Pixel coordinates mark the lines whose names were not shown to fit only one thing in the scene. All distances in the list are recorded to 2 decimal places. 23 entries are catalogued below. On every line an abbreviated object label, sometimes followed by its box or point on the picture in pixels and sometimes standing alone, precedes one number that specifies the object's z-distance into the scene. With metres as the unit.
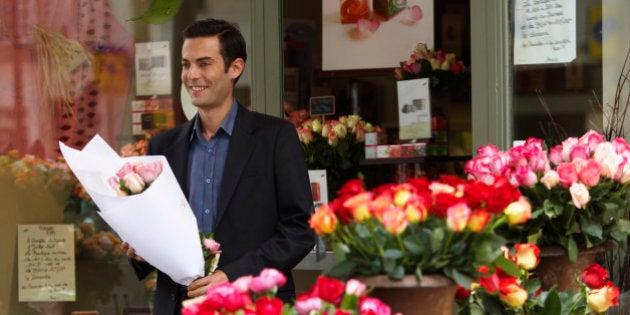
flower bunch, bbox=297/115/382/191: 7.38
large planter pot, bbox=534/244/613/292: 4.24
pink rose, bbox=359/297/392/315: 3.07
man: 4.98
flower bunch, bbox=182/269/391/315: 3.08
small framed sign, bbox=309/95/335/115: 7.40
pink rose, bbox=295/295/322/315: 3.10
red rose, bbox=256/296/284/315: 3.04
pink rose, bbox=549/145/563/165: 4.31
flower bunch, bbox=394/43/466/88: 6.97
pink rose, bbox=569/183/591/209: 4.02
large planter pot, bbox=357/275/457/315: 3.31
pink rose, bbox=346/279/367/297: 3.16
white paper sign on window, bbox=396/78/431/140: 7.19
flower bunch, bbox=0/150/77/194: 8.00
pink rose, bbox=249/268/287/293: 3.16
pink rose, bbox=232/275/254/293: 3.16
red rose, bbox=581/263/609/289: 4.19
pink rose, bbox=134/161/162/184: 4.50
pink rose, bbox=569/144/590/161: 4.23
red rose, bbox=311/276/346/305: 3.15
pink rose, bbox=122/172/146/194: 4.44
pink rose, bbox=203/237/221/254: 4.64
